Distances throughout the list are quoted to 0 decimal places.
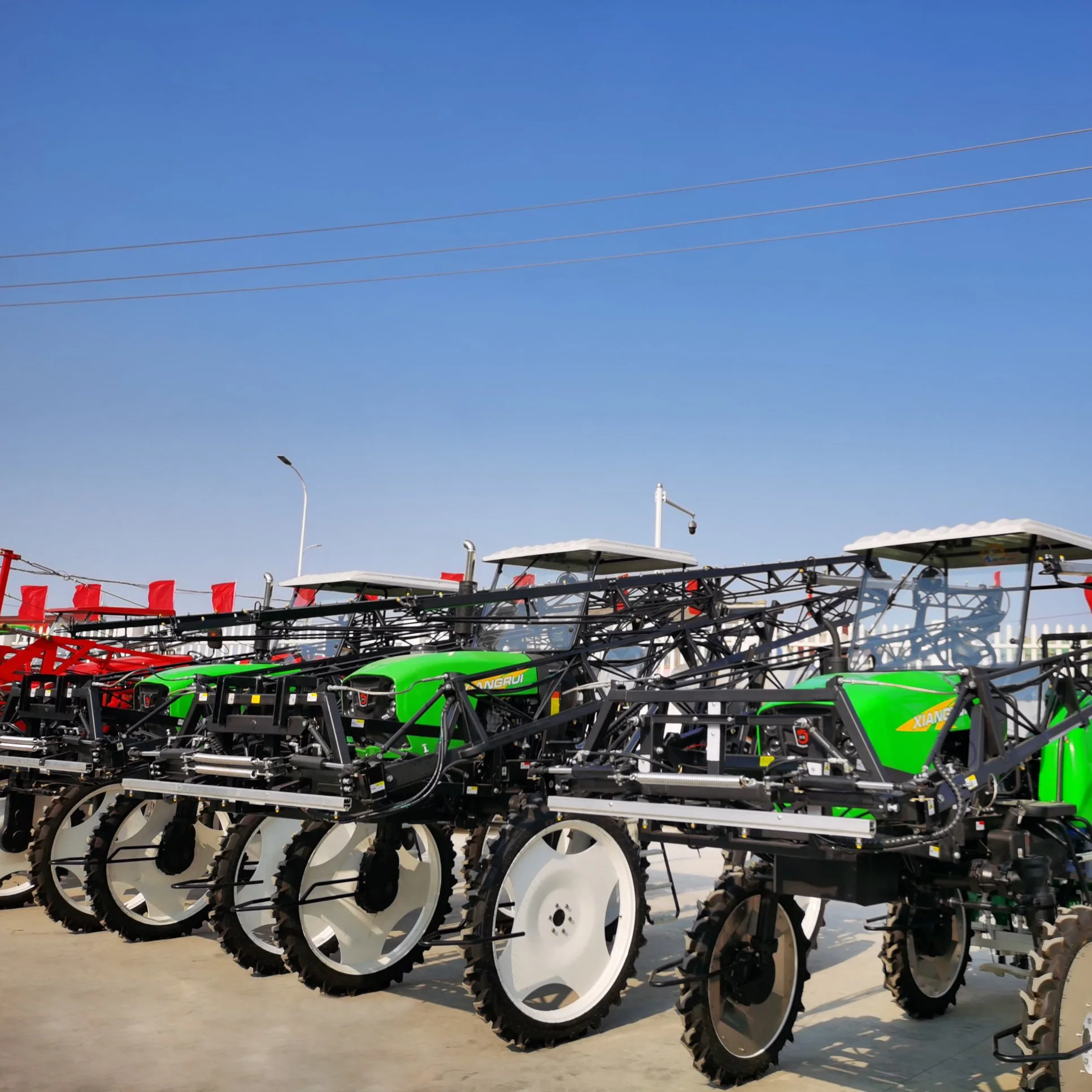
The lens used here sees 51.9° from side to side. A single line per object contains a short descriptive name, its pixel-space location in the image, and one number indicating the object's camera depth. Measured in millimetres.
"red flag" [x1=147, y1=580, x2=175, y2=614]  16312
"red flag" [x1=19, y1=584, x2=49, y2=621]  14992
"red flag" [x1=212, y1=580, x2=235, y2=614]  15398
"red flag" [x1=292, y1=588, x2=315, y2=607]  11422
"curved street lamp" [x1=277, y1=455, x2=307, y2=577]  29281
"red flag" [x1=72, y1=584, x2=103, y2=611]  17688
